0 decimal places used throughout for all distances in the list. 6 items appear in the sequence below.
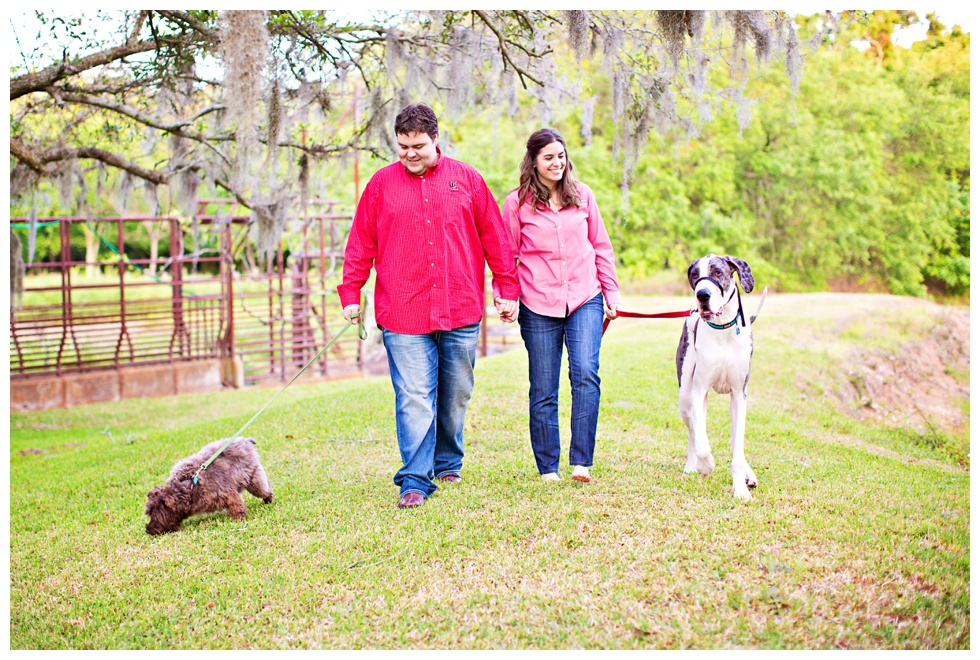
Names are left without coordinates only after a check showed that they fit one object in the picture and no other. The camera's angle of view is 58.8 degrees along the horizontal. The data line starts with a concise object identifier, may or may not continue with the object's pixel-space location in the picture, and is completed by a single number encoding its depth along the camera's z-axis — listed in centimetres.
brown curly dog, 426
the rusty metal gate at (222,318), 1115
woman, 445
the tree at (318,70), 632
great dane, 418
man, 430
